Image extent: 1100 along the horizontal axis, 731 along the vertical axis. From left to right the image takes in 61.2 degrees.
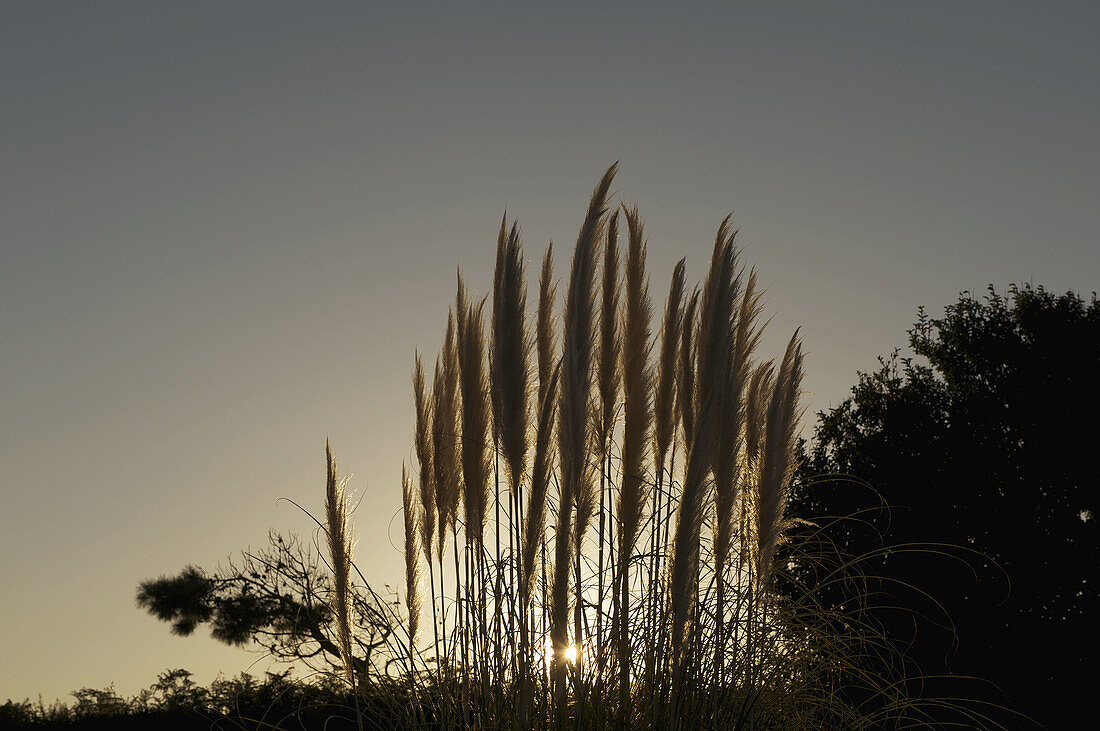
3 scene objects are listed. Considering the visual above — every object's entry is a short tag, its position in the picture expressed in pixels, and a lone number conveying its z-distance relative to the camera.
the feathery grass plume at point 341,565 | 2.86
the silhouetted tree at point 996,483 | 9.05
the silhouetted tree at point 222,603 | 8.52
